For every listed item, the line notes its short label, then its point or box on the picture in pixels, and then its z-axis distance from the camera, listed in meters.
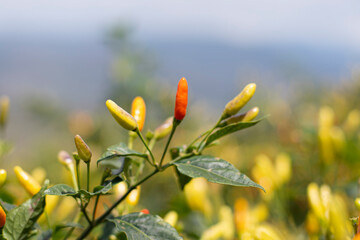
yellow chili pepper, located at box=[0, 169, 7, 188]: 0.64
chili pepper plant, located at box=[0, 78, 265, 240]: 0.61
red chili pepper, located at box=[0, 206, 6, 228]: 0.61
